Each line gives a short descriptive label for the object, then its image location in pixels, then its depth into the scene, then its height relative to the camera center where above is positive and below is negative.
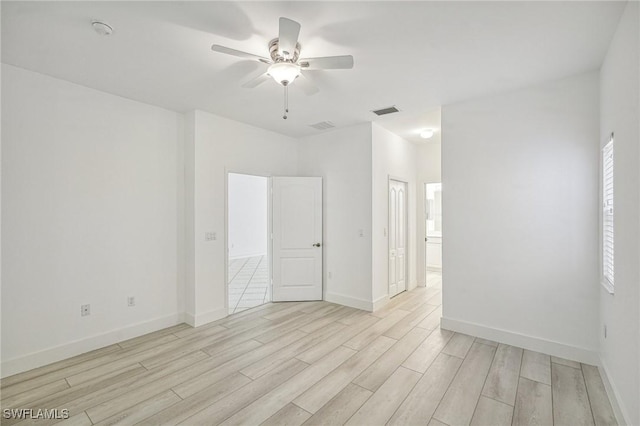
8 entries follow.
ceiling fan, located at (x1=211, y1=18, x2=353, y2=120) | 1.97 +1.13
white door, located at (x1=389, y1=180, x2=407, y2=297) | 4.96 -0.46
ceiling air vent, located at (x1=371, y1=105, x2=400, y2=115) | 3.81 +1.36
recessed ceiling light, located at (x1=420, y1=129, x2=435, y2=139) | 4.75 +1.30
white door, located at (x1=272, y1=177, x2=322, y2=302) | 4.92 -0.41
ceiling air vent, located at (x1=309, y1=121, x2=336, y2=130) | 4.48 +1.37
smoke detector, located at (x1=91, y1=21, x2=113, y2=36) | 2.09 +1.35
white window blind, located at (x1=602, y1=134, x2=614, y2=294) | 2.38 -0.05
